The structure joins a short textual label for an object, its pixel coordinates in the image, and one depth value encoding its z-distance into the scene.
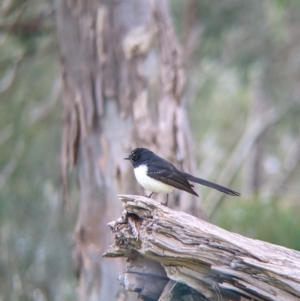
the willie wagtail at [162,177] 9.95
